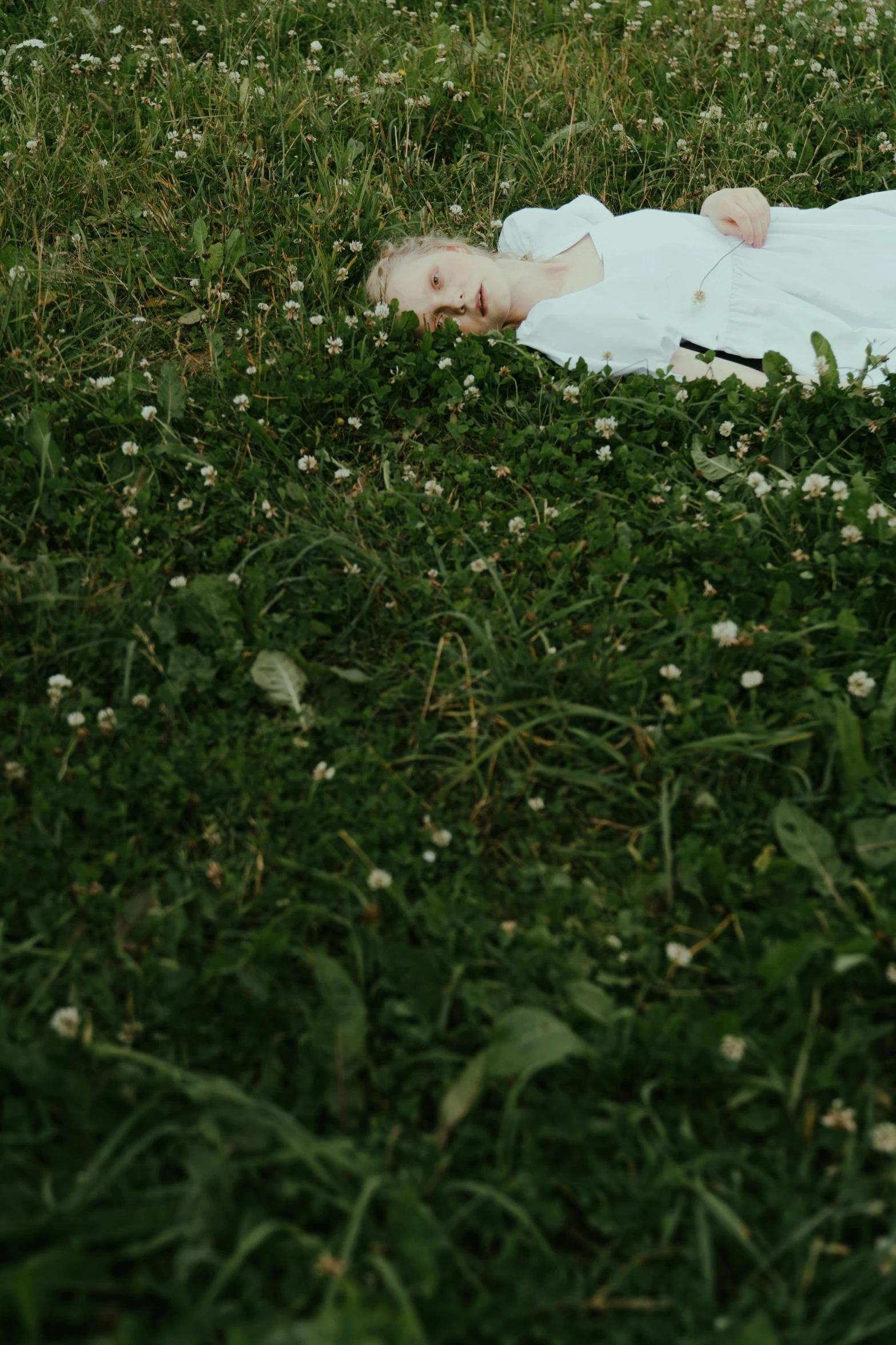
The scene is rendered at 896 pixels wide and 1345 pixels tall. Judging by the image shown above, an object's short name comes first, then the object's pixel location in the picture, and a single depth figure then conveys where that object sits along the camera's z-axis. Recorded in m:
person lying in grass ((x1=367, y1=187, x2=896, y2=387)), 3.87
